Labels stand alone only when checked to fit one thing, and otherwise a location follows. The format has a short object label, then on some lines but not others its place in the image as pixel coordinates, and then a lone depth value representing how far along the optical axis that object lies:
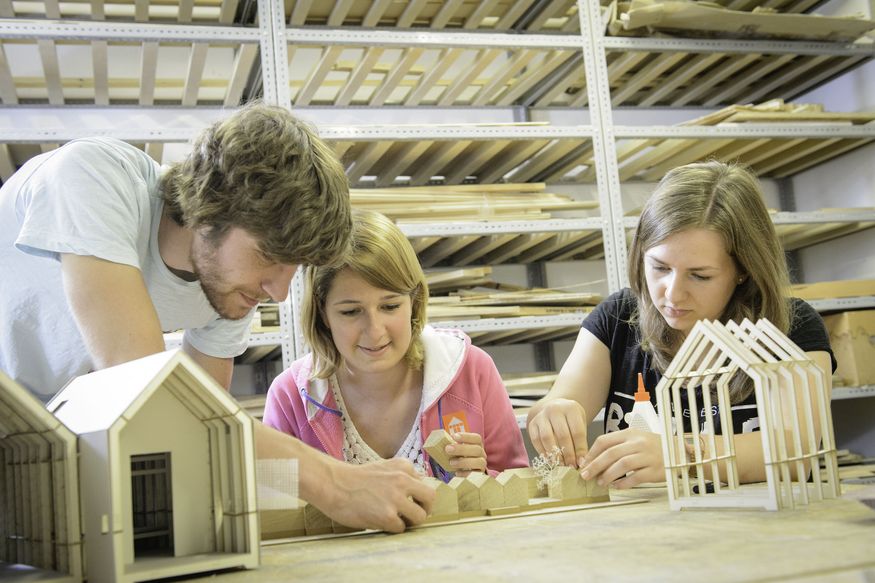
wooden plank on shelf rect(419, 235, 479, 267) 3.36
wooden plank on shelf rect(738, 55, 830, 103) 3.87
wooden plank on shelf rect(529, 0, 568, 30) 3.56
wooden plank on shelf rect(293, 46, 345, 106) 3.14
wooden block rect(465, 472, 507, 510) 1.27
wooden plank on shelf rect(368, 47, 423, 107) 3.21
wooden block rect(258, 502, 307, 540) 1.20
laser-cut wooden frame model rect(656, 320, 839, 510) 1.04
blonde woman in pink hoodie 1.80
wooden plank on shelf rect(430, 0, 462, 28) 3.24
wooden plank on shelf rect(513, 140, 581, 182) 3.47
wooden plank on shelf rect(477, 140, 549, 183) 3.41
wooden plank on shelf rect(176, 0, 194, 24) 2.90
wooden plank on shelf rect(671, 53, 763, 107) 3.79
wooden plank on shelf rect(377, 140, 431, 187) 3.28
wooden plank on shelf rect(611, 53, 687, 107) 3.64
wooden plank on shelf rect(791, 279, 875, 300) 3.34
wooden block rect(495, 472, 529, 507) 1.28
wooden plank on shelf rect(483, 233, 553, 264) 3.42
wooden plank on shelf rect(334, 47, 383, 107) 3.18
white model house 0.86
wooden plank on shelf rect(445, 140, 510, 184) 3.36
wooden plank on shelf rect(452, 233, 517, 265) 3.40
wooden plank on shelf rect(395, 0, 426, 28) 3.20
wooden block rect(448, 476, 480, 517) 1.27
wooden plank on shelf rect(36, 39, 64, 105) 2.87
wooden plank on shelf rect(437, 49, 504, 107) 3.29
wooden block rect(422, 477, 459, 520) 1.24
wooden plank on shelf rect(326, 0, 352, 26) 3.06
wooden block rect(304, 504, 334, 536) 1.21
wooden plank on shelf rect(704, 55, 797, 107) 3.85
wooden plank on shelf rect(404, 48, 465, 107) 3.26
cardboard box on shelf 3.30
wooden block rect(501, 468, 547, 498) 1.40
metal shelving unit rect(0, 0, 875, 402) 2.96
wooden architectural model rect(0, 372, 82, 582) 0.87
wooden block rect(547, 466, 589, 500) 1.33
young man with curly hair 1.20
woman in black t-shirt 1.61
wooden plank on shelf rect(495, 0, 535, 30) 3.45
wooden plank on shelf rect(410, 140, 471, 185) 3.31
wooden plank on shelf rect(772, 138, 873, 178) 3.86
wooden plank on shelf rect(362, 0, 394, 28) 3.12
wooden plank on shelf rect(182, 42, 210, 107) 3.01
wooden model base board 1.19
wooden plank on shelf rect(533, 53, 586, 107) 3.62
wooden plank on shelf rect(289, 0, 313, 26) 3.00
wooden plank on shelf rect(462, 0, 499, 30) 3.35
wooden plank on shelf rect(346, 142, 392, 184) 3.22
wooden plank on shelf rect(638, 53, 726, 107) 3.71
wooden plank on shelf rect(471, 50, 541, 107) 3.45
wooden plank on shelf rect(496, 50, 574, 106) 3.54
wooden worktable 0.69
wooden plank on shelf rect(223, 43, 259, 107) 3.04
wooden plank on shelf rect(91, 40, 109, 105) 2.91
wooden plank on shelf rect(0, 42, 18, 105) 2.95
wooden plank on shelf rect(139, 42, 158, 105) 2.94
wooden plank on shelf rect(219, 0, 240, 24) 2.92
